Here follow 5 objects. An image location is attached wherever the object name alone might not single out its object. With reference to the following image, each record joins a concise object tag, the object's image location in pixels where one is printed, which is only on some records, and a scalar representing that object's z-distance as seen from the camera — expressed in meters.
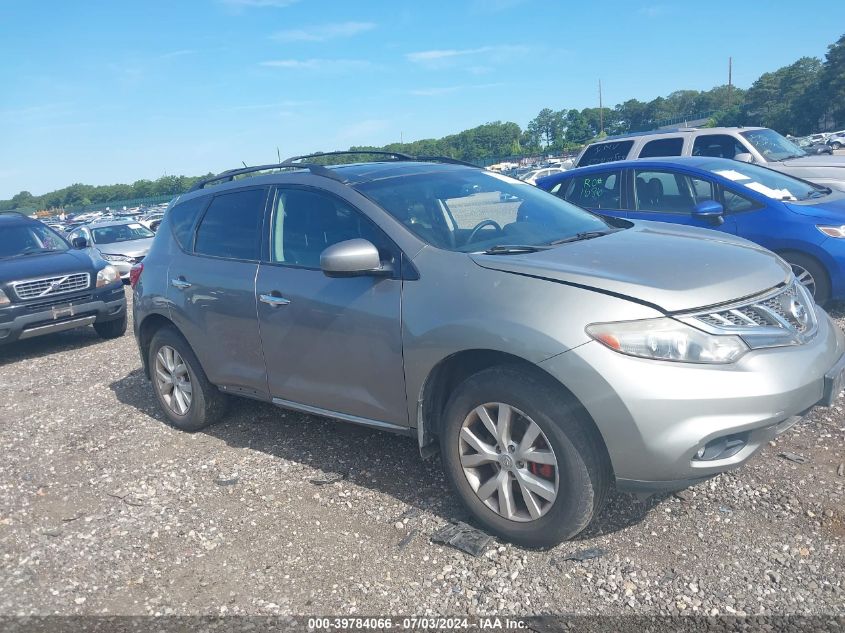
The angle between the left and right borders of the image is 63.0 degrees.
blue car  6.31
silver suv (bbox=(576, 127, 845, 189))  9.74
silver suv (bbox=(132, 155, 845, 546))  2.78
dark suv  7.79
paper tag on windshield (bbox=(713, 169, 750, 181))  6.85
